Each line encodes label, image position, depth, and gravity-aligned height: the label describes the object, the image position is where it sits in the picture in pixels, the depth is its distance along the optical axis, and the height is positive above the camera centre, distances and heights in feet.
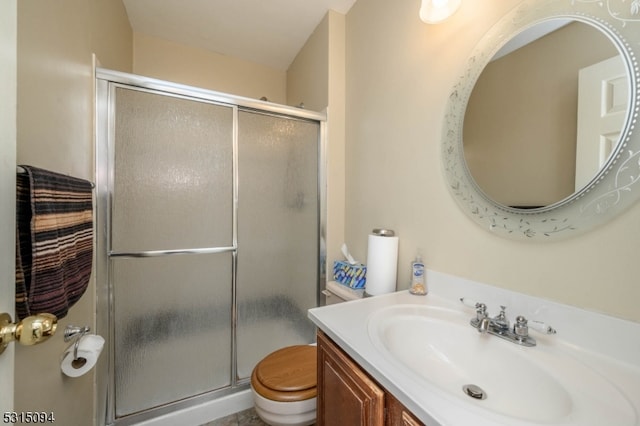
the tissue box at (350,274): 4.77 -1.30
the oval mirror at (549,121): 2.08 +0.93
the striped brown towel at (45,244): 2.08 -0.36
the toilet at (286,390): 3.53 -2.66
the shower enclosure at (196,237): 4.26 -0.60
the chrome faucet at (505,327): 2.39 -1.16
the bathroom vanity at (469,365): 1.68 -1.28
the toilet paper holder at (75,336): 2.97 -1.61
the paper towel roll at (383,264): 4.09 -0.89
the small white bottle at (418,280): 3.65 -1.03
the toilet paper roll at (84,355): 3.00 -1.86
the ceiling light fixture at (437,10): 3.23 +2.66
